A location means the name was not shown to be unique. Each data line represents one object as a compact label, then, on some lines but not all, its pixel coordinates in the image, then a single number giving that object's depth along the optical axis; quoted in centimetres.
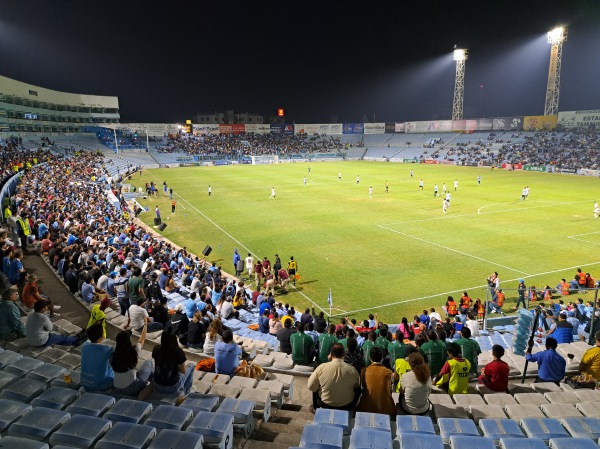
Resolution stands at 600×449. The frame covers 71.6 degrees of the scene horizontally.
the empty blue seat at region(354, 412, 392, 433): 502
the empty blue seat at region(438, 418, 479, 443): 498
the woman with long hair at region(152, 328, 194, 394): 578
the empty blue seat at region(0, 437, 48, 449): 419
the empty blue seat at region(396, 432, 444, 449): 450
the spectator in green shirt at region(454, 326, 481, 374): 755
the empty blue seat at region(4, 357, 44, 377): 628
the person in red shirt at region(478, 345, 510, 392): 676
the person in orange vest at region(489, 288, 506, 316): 1549
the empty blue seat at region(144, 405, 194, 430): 496
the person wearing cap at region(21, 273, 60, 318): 933
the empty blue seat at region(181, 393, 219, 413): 554
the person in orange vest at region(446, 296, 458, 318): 1449
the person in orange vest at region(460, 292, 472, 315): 1459
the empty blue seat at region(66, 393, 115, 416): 522
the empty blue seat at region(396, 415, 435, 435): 500
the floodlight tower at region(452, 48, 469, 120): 7975
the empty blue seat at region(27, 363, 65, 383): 610
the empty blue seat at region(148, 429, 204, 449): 443
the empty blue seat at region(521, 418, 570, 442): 498
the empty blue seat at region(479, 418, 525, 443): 497
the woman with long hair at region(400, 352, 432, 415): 554
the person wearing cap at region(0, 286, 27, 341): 769
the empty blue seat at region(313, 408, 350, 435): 509
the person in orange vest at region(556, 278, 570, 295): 1605
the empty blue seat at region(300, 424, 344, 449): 455
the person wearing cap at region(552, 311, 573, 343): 982
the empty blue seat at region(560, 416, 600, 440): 495
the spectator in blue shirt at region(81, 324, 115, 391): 586
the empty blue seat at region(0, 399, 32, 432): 481
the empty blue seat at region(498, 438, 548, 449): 456
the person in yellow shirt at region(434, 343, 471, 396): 655
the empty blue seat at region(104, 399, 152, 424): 510
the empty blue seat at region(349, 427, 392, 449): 450
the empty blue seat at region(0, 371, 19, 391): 578
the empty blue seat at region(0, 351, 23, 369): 650
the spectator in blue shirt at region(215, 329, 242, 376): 708
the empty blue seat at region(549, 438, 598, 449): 457
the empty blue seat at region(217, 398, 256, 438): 534
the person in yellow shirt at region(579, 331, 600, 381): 674
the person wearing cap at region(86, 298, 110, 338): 796
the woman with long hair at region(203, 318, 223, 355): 852
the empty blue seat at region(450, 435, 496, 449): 453
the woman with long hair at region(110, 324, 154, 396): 569
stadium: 517
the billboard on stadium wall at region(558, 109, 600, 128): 7381
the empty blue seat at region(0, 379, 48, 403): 560
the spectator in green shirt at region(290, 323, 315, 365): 835
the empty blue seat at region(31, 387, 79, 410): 539
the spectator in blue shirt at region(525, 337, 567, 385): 707
